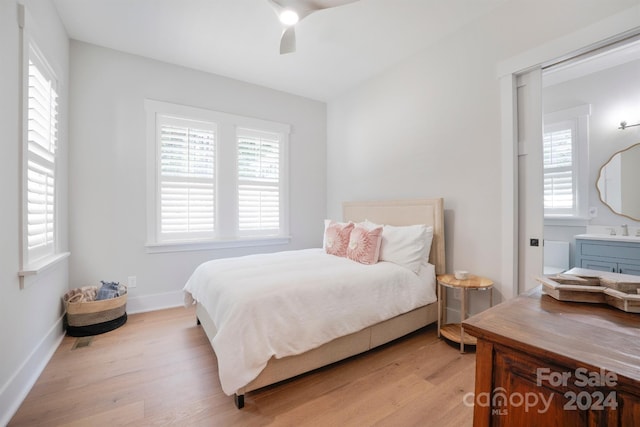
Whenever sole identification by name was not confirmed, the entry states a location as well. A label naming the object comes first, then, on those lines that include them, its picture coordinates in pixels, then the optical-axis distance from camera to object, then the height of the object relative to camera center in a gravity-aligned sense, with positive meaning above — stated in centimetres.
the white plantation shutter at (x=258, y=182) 379 +46
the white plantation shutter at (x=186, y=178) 327 +43
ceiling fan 180 +138
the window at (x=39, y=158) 184 +42
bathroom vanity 286 -42
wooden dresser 62 -38
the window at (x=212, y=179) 323 +45
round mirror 309 +37
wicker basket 249 -95
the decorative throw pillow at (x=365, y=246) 261 -31
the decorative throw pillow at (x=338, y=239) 294 -27
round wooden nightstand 223 -77
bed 161 -78
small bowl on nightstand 240 -53
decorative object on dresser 91 -27
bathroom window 342 +67
